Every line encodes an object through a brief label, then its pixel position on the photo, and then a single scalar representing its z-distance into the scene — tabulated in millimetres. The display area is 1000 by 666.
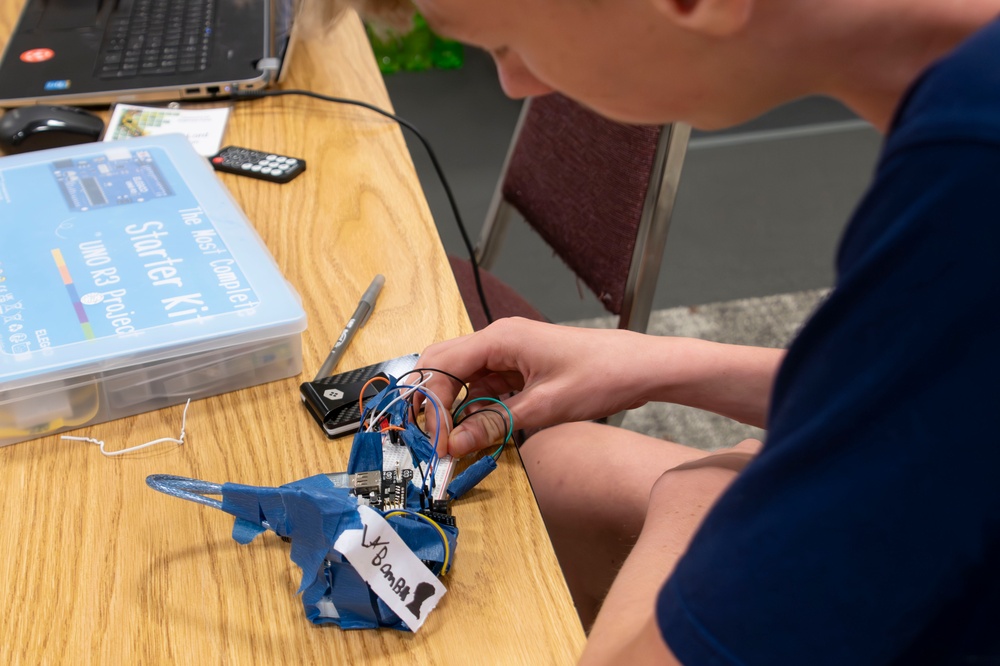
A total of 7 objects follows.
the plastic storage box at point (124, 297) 676
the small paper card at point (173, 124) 1016
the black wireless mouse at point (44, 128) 945
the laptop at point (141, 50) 1080
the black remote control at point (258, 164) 965
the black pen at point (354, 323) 747
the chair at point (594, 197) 1052
